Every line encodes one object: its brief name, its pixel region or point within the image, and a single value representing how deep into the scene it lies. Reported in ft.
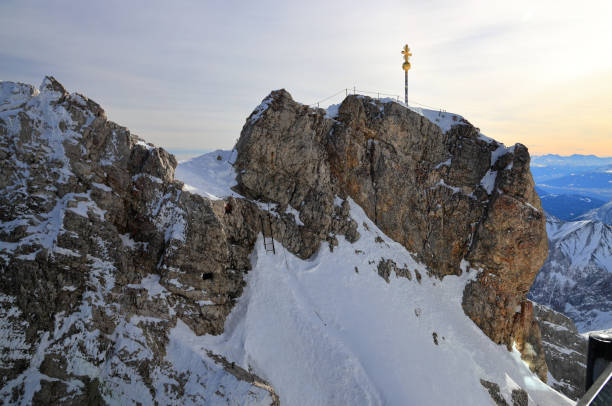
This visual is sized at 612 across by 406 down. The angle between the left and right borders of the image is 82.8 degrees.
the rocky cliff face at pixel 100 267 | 52.47
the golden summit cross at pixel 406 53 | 116.06
